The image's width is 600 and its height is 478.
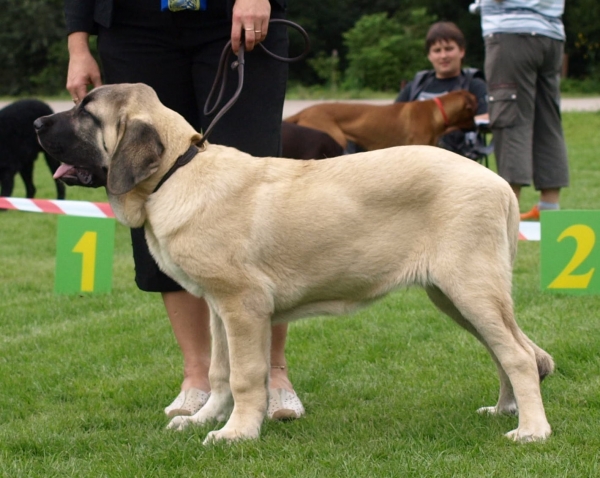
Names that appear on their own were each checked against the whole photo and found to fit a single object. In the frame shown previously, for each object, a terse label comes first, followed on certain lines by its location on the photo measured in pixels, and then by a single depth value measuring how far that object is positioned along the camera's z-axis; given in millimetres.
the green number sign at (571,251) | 11109
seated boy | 18625
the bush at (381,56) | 63312
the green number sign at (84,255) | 12148
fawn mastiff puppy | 6781
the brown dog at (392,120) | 18422
